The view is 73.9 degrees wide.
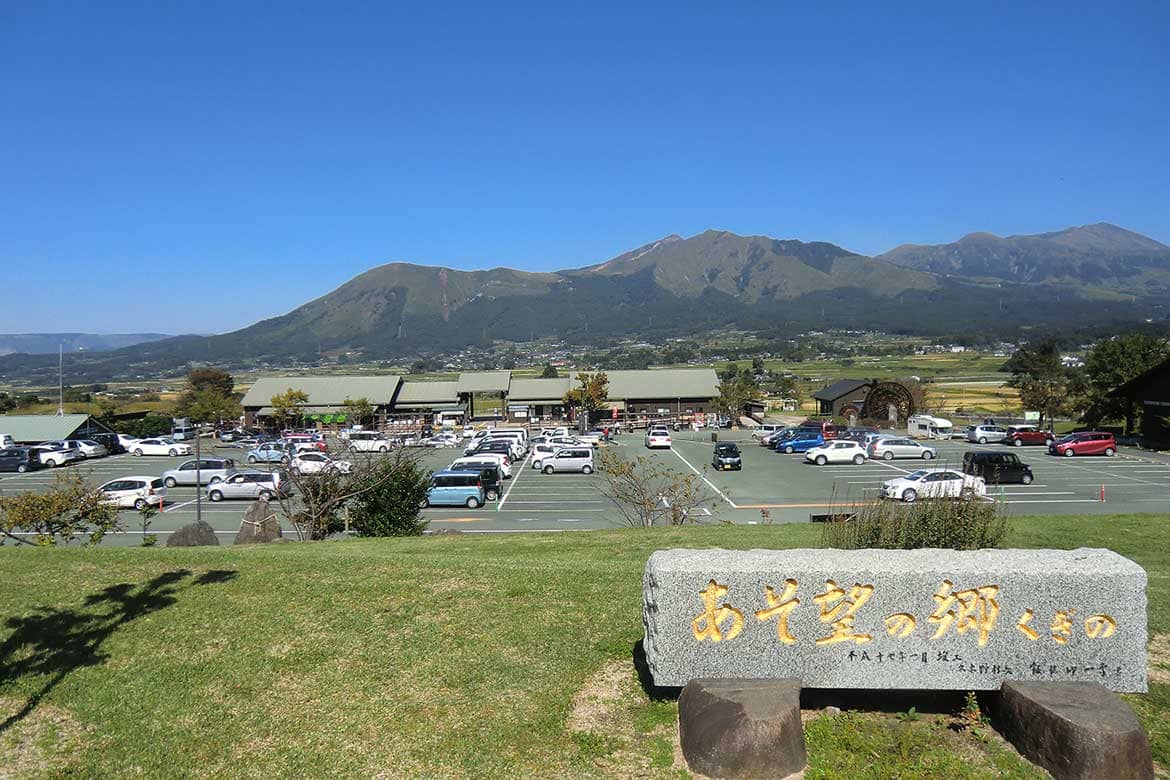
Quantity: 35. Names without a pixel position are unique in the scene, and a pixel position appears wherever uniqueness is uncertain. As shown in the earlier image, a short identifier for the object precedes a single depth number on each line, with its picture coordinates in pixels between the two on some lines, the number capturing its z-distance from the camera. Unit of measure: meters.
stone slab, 6.26
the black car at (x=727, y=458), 37.59
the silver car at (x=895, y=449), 41.16
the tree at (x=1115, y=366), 50.16
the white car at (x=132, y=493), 29.19
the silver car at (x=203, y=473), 34.40
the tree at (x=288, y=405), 62.75
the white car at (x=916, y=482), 23.97
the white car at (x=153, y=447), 50.44
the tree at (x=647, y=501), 22.00
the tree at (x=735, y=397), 66.25
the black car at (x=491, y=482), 30.73
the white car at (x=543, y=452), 39.59
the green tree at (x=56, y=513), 17.81
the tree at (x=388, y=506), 19.48
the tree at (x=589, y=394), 66.25
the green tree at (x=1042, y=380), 56.13
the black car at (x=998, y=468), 31.34
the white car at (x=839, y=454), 39.69
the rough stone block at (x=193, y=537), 15.84
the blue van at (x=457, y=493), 28.50
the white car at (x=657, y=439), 48.94
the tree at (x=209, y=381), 84.93
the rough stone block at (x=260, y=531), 18.22
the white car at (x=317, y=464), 20.05
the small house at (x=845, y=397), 62.84
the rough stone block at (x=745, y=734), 5.64
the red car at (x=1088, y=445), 40.06
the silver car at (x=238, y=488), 31.34
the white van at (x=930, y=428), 52.41
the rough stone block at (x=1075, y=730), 5.36
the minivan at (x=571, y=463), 38.44
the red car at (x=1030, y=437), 45.09
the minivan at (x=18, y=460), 42.79
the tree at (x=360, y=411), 60.88
